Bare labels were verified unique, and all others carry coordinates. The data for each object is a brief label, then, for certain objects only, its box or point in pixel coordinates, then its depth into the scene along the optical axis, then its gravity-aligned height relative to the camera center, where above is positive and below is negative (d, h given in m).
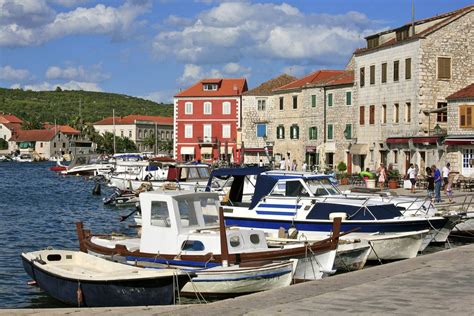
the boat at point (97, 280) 17.08 -2.61
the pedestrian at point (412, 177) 44.94 -0.94
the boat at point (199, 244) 19.48 -2.06
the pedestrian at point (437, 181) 38.01 -0.98
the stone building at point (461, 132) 49.53 +1.70
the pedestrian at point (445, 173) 44.16 -0.72
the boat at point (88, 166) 93.31 -0.59
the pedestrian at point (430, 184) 39.94 -1.17
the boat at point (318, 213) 25.56 -1.70
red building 100.75 +4.91
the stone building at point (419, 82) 54.06 +5.30
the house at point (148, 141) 197.77 +4.80
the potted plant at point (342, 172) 52.72 -0.92
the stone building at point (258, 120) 85.88 +4.42
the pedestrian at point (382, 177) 49.31 -1.02
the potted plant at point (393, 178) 49.03 -1.12
